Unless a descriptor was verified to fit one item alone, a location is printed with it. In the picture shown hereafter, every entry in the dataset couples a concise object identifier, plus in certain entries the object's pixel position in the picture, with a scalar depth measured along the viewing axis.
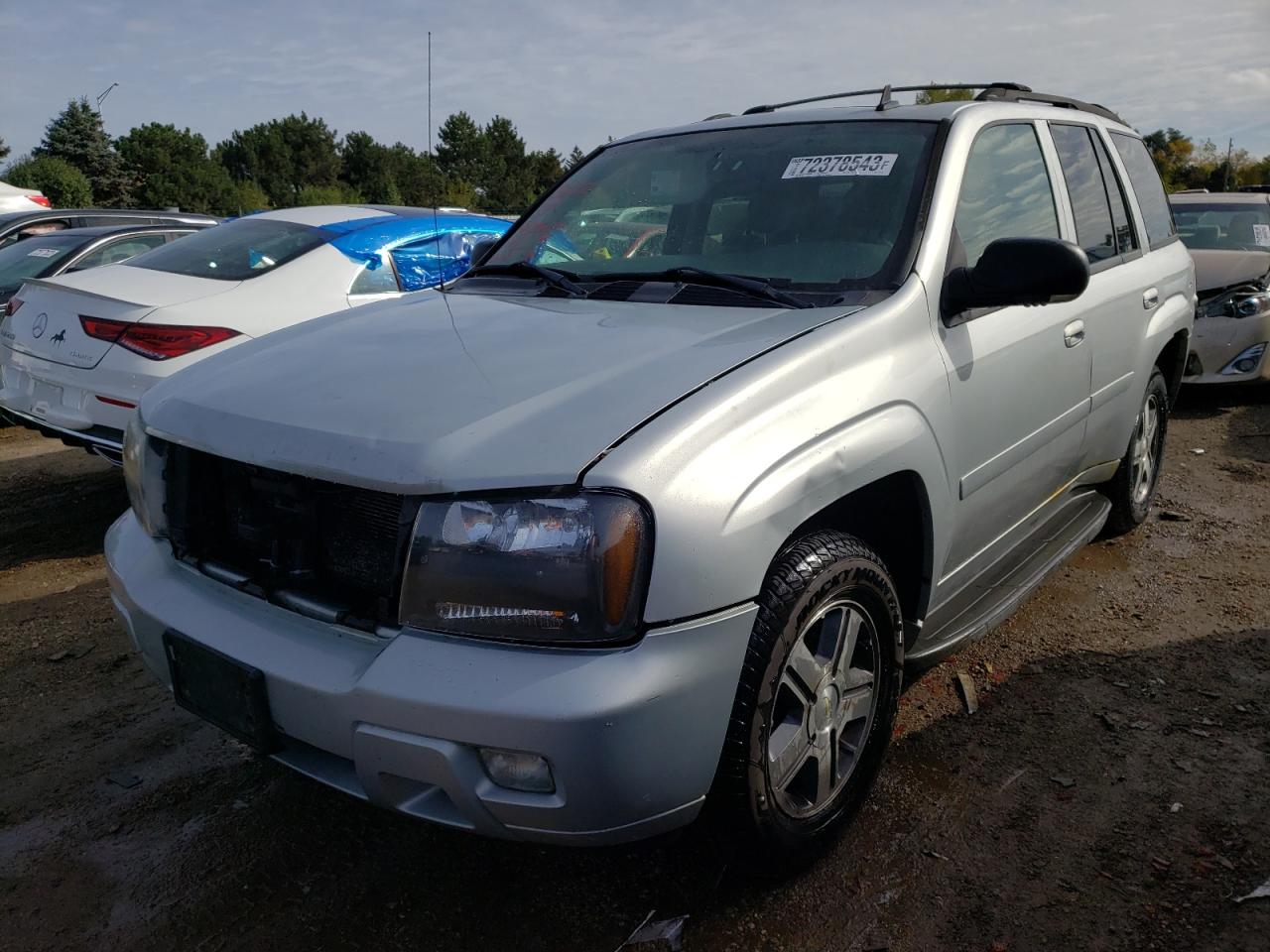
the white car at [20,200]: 15.24
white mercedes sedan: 4.62
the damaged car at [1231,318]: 7.48
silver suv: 1.79
